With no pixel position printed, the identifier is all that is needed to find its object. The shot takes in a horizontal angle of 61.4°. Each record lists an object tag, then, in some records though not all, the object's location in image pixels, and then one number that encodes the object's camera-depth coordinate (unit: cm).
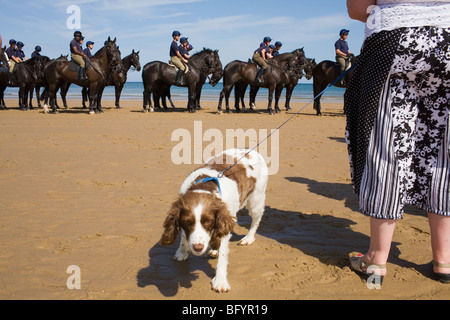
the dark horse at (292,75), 2055
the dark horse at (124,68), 2000
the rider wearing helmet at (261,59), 1948
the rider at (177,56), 1900
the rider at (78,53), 1664
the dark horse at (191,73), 1975
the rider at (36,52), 2145
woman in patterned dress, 286
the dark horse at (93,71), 1761
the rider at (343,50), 1809
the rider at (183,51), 1930
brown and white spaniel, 316
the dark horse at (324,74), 1892
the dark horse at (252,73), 1988
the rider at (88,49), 1858
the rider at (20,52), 2067
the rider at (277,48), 2287
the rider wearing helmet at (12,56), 2012
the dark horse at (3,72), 1959
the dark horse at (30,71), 1967
